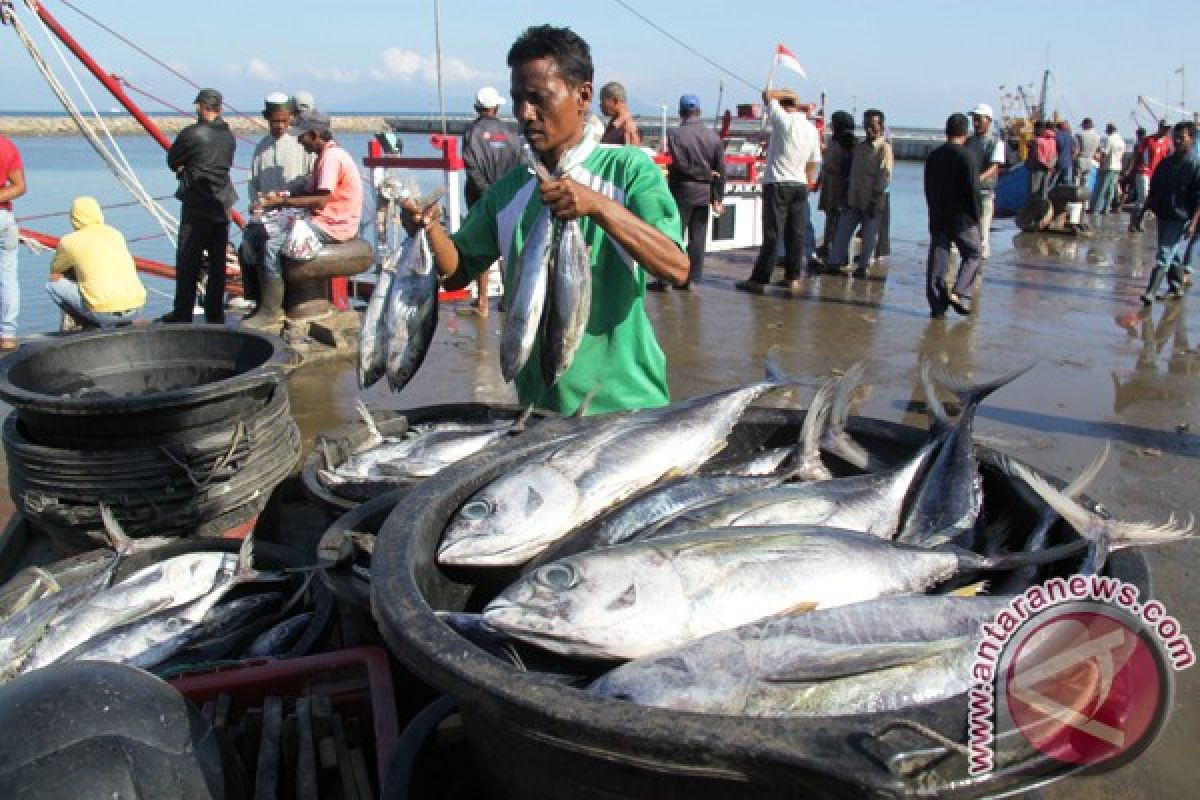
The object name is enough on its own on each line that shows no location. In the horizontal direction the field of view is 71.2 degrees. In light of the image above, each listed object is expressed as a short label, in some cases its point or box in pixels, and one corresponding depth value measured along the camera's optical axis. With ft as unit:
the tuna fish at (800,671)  4.37
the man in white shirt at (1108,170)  65.57
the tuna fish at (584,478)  6.15
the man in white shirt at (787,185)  32.37
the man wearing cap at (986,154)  38.55
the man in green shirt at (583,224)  8.41
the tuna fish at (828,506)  6.38
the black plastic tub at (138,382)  10.46
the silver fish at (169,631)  8.53
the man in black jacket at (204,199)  25.00
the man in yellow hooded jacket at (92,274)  23.73
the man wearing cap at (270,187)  24.14
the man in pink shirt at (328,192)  23.65
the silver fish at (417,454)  9.89
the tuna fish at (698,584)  4.70
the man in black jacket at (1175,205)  32.50
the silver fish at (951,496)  6.89
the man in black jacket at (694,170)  31.94
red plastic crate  7.21
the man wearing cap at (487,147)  25.58
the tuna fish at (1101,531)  5.68
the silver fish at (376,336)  10.05
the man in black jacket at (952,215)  29.01
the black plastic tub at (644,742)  3.53
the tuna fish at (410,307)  9.80
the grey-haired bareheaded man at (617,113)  31.07
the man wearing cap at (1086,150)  69.26
